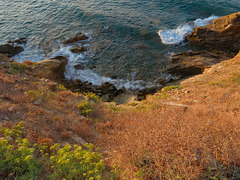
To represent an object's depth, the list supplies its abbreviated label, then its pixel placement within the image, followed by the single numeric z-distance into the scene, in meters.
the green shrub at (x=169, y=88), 9.34
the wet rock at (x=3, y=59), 9.68
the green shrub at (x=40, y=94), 6.64
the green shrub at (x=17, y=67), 9.25
